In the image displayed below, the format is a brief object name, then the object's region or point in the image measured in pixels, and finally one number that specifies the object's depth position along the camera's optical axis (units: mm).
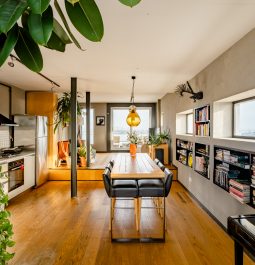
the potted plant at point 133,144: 4863
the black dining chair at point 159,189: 3059
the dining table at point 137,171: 2941
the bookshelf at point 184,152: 4985
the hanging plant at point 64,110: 5965
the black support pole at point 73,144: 4809
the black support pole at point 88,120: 6484
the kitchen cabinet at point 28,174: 4793
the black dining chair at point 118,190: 3006
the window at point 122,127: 10309
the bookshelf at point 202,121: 3900
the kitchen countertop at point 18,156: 4160
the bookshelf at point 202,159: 3932
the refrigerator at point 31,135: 5395
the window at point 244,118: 3098
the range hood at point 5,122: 4463
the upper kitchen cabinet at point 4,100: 5074
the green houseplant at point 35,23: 575
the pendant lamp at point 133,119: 4648
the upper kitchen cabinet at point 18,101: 5578
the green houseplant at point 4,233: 1110
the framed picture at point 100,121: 10297
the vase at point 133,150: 4851
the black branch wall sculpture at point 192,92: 4209
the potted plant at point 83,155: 6383
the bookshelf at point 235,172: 2654
